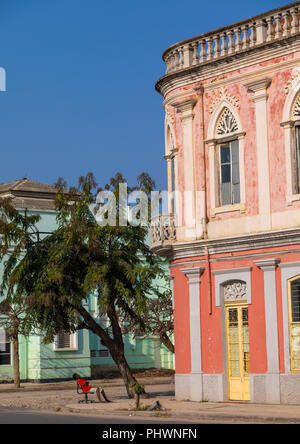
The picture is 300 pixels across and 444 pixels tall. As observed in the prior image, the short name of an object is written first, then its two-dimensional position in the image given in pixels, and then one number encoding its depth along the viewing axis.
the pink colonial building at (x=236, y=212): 22.83
